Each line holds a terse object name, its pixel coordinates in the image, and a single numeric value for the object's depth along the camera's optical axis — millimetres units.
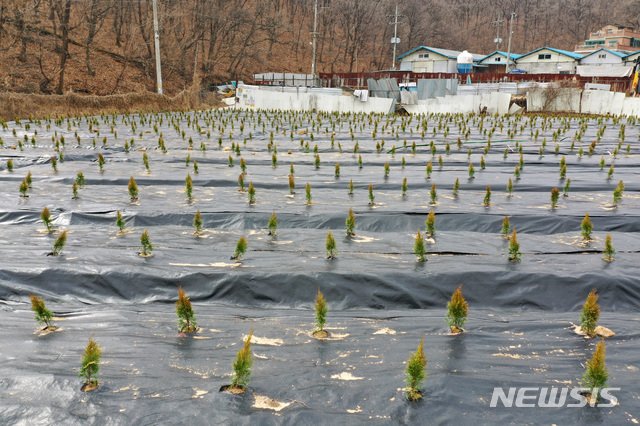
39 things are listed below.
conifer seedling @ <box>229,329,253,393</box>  2445
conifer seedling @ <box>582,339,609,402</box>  2328
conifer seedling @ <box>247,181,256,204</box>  6527
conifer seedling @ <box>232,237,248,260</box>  4320
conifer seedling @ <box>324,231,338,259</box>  4383
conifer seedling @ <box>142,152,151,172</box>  8836
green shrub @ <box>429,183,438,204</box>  6414
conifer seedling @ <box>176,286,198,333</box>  3088
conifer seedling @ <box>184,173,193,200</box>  6662
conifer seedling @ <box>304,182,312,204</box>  6400
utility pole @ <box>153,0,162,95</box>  22225
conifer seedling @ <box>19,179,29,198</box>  6562
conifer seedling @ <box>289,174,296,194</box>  6934
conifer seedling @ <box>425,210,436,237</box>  5035
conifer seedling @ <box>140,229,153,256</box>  4488
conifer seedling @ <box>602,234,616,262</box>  4332
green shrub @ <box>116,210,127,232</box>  5215
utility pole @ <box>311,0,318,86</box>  33588
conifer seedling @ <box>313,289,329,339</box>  3123
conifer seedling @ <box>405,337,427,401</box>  2373
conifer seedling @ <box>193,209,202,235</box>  5250
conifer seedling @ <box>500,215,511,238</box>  5067
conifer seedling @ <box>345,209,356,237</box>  5082
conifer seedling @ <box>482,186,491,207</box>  6359
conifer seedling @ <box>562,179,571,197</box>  6666
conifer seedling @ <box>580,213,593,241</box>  4938
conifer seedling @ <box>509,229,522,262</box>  4359
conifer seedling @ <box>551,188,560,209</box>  6205
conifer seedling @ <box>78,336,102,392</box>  2482
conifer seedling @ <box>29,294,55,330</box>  3066
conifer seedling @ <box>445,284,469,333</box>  3128
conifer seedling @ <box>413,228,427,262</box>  4355
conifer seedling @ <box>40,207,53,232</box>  5031
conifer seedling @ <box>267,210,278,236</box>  5121
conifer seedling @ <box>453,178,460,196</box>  6935
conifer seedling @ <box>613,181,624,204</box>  6268
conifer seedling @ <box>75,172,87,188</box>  7184
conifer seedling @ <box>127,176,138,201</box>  6465
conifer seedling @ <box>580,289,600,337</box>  3051
